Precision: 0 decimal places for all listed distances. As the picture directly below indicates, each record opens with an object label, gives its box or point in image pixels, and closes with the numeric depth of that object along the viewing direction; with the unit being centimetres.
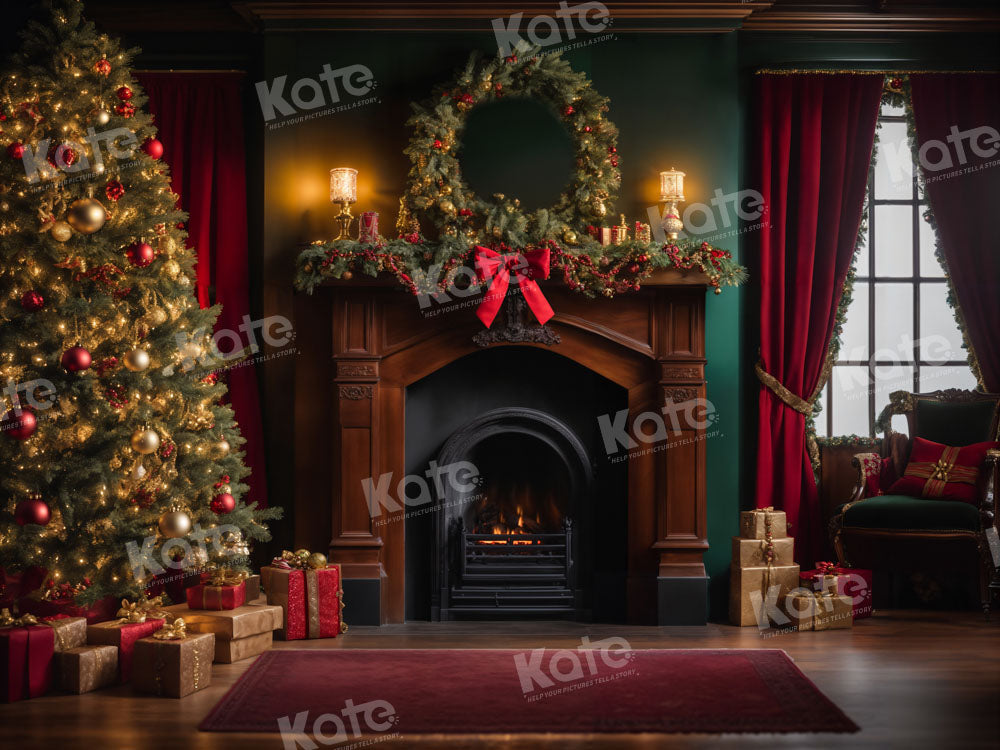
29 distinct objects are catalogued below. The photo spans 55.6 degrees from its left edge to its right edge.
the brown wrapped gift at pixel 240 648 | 410
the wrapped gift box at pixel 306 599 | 454
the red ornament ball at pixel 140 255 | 424
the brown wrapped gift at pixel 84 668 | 369
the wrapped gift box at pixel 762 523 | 492
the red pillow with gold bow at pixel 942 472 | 504
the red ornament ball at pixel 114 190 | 425
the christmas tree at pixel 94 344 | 405
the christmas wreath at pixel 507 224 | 474
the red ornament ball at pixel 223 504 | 439
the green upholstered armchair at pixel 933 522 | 488
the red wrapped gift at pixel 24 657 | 359
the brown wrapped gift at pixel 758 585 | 488
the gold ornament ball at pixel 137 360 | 412
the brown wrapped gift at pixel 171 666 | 362
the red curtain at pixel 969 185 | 550
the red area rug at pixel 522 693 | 329
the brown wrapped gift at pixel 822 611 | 471
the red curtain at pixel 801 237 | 540
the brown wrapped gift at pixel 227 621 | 409
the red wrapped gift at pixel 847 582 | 481
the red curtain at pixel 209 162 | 536
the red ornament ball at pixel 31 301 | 402
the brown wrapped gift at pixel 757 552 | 491
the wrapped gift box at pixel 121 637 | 385
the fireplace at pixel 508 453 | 494
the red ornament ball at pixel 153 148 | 441
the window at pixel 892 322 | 569
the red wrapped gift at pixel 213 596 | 419
